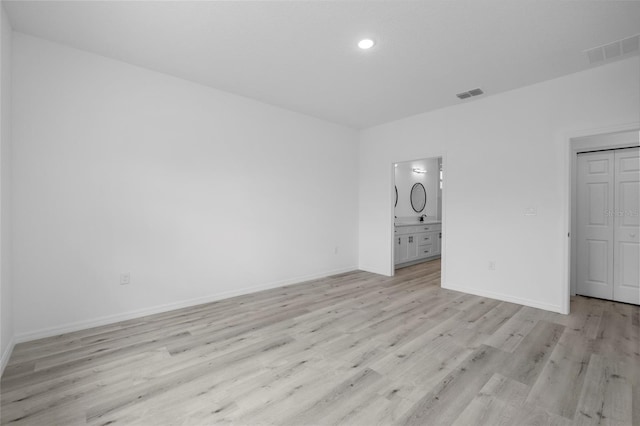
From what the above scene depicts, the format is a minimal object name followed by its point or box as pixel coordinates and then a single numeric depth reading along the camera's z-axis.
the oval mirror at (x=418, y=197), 7.32
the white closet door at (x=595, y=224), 3.95
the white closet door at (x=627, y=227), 3.74
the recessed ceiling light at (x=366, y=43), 2.71
